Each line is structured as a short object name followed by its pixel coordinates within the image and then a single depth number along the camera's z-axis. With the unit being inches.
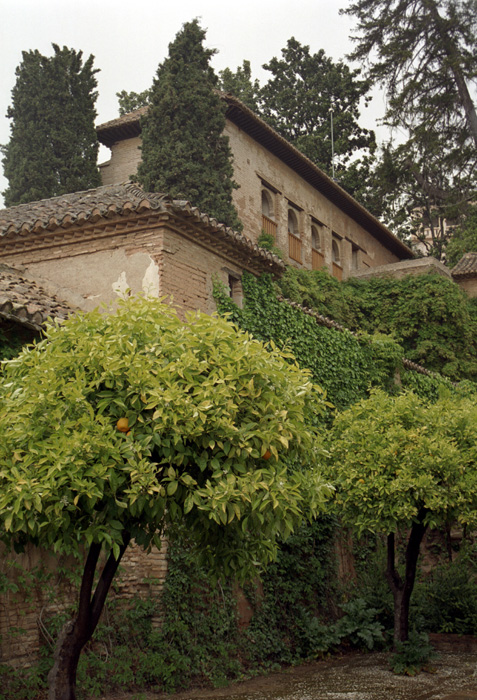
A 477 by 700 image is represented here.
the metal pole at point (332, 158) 1193.0
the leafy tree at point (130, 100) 1154.7
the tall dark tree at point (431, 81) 944.3
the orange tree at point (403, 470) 394.9
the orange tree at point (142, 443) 204.1
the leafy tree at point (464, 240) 1056.8
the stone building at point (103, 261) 330.6
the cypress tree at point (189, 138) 725.3
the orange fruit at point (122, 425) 213.2
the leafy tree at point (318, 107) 1217.4
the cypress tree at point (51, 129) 844.6
